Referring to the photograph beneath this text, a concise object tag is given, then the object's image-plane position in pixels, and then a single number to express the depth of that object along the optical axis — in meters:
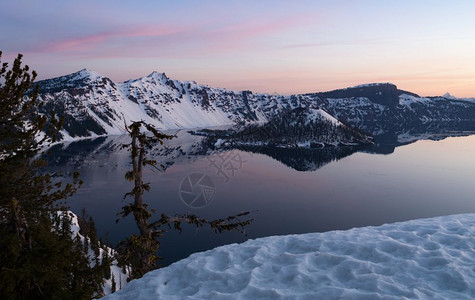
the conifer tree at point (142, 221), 14.77
